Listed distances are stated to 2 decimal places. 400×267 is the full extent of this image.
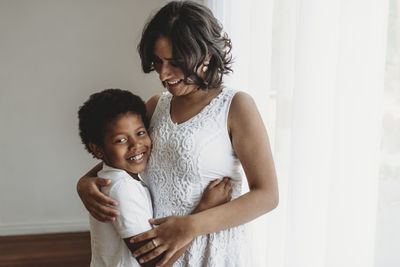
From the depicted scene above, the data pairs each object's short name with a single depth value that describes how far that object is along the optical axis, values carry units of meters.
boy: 0.93
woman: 0.89
